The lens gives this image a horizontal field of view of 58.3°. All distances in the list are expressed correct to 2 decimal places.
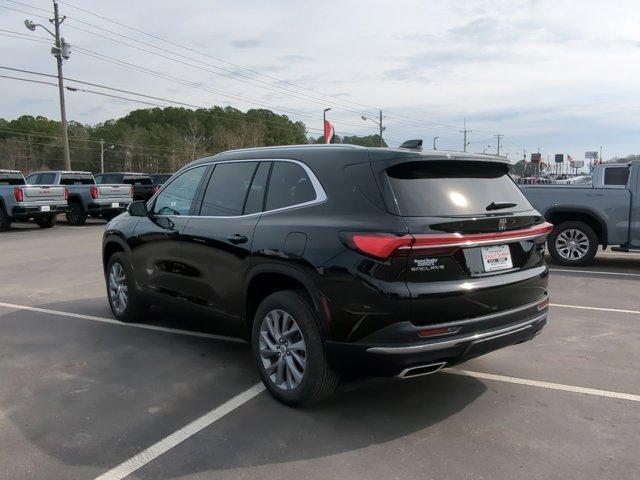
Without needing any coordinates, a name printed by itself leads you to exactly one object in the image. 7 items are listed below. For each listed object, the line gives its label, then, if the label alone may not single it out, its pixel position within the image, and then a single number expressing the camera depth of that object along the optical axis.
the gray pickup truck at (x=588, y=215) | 9.76
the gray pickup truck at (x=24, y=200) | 17.56
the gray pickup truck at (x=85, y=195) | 19.73
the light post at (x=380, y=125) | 63.74
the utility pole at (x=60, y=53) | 28.69
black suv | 3.42
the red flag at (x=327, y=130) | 27.11
